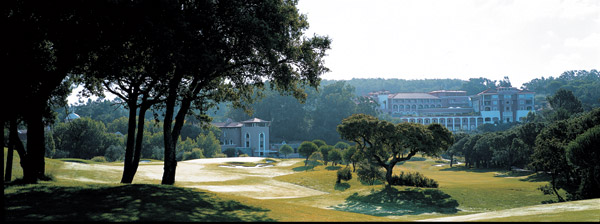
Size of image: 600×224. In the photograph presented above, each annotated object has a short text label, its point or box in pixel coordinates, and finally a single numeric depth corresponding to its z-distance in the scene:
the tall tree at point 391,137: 36.31
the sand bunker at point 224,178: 37.00
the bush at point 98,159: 71.46
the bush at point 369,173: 40.06
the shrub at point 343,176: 45.06
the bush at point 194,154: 89.38
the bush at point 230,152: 114.50
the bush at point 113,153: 82.81
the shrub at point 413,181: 38.50
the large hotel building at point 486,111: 180.75
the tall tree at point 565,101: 113.64
